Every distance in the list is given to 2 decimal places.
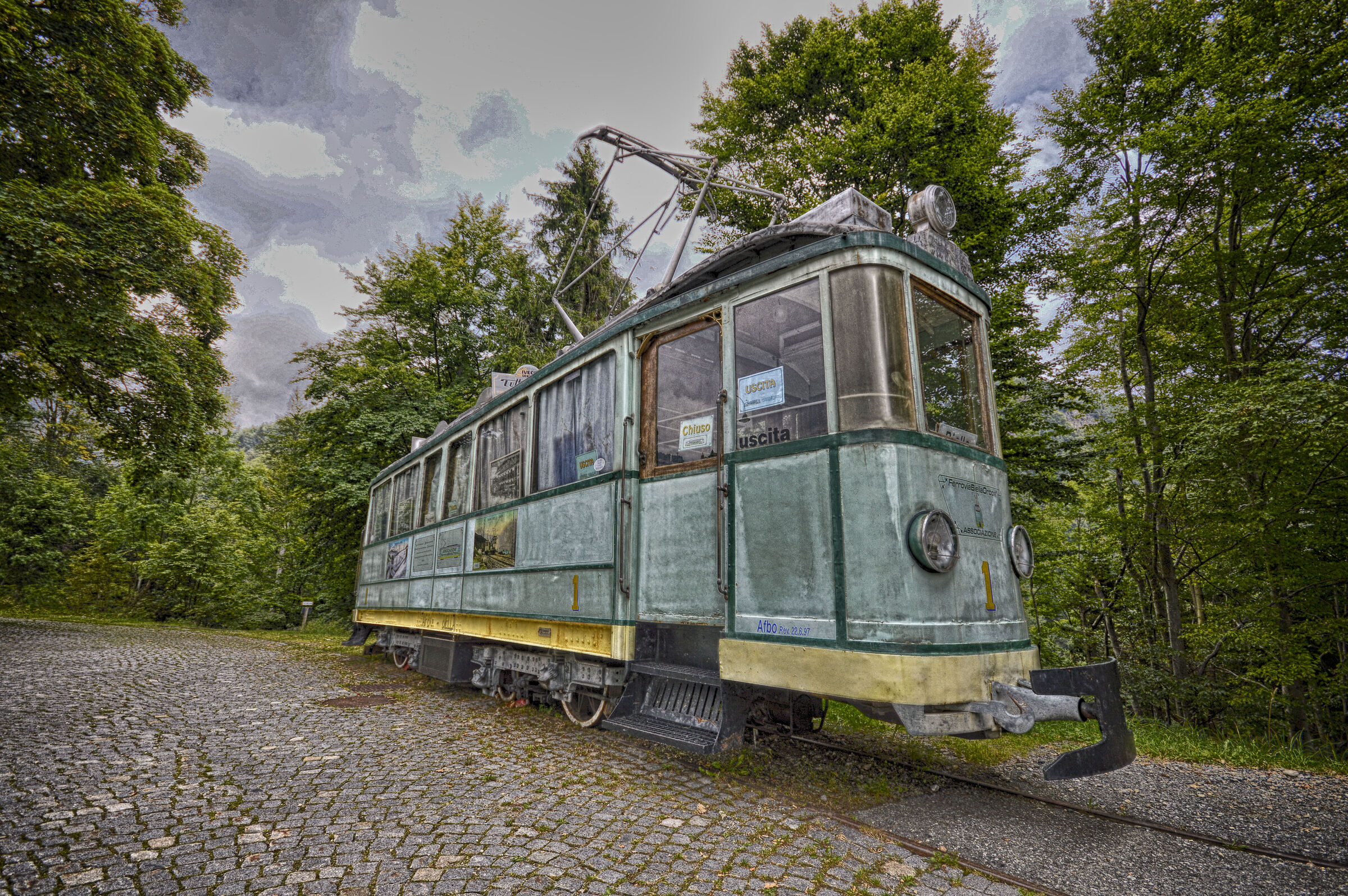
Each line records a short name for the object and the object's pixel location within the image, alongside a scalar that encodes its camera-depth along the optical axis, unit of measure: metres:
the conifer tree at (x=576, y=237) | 19.55
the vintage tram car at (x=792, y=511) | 3.00
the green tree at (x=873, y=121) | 10.09
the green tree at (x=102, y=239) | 9.35
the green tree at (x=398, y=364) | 15.70
